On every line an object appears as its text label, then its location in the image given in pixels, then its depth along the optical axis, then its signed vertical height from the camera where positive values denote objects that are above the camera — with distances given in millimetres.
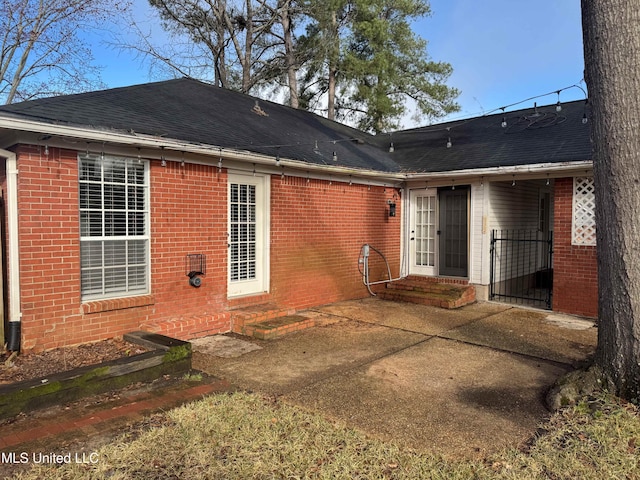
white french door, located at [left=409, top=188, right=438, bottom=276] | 10203 -43
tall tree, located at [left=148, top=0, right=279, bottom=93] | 18688 +8668
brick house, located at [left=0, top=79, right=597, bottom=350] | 4895 +378
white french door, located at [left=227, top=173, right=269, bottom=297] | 7059 -60
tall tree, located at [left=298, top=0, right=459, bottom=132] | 19062 +7627
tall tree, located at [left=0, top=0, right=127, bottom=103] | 13992 +6508
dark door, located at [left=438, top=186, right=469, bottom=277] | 9633 -41
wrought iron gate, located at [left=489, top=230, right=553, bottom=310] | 9445 -904
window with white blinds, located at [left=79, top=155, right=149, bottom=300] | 5270 +58
